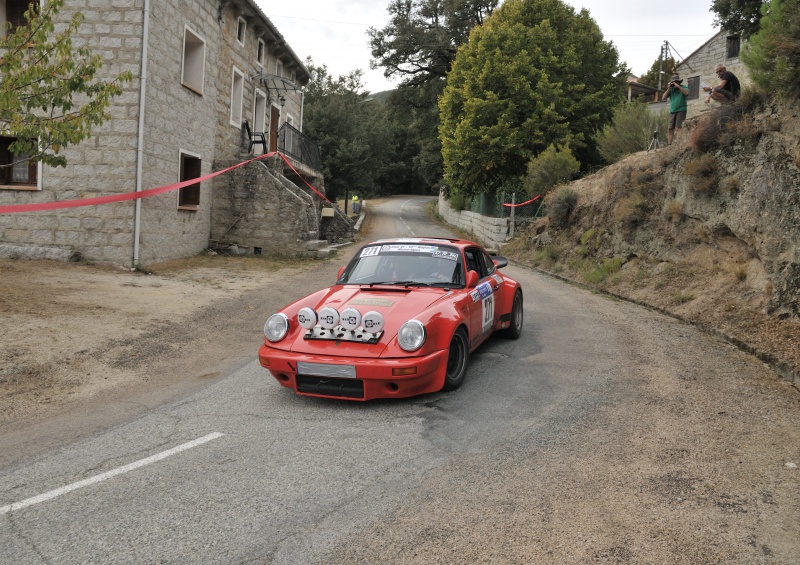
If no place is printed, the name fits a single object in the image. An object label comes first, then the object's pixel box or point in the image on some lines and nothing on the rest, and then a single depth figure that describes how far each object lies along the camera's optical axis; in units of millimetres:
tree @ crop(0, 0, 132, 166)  7578
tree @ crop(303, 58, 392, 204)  37281
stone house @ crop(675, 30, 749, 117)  35188
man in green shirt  15312
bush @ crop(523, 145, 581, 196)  23511
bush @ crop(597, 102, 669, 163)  21000
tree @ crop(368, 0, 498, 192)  43031
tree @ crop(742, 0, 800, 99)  9469
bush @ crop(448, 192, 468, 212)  37062
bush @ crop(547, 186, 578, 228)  19297
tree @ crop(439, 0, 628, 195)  27203
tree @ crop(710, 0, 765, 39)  20031
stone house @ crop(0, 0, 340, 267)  13773
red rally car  5410
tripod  17836
